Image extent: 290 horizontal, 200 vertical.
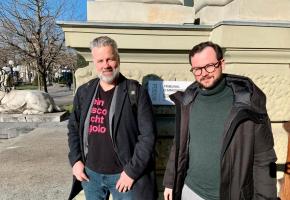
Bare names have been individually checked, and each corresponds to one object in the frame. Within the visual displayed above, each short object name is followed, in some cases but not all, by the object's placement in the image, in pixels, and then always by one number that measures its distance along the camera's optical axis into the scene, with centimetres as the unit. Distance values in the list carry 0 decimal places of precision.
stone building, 313
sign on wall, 325
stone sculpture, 1295
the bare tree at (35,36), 1859
